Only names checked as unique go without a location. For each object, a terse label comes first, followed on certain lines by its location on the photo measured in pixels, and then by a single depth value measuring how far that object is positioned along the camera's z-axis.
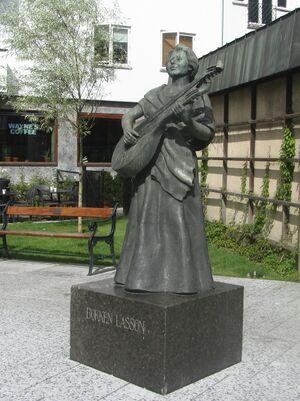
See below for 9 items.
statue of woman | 4.54
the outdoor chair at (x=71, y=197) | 15.78
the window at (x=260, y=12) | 23.28
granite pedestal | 4.24
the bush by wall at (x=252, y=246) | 9.71
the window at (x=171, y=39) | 21.34
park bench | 8.77
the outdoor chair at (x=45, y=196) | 15.86
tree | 12.80
